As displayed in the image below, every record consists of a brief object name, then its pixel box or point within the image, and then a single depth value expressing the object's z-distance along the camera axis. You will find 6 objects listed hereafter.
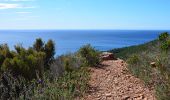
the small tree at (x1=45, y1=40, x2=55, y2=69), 5.41
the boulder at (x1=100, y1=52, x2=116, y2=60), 6.27
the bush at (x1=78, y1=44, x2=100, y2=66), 5.37
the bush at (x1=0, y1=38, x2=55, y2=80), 3.43
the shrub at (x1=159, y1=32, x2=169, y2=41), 5.06
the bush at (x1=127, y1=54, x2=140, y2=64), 4.48
